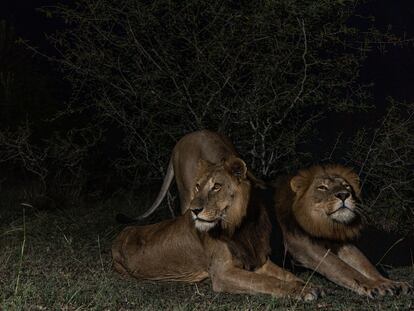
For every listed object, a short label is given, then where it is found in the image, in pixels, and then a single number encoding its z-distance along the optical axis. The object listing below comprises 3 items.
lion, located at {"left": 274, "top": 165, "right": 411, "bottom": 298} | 4.28
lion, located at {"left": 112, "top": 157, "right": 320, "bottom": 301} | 4.02
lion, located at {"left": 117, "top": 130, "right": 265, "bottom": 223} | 5.26
